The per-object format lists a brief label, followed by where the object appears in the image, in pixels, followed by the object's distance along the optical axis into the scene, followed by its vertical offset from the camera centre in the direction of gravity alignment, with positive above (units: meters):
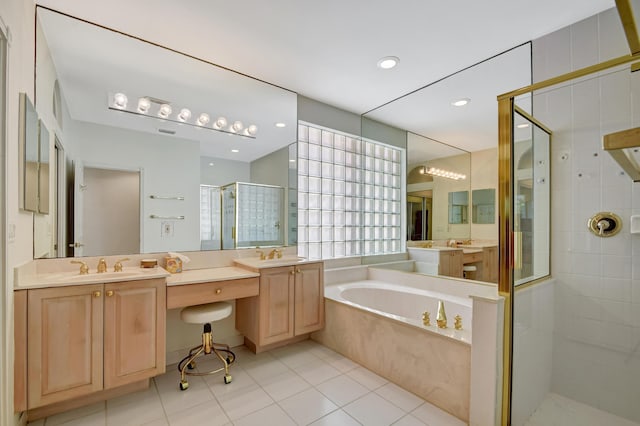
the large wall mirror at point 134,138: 2.03 +0.65
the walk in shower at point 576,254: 1.62 -0.25
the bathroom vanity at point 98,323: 1.55 -0.68
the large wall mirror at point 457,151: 2.40 +0.63
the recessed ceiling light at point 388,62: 2.42 +1.35
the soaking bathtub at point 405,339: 1.78 -0.97
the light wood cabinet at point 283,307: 2.45 -0.86
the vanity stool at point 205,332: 2.10 -0.99
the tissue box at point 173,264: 2.30 -0.42
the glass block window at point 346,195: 3.27 +0.24
